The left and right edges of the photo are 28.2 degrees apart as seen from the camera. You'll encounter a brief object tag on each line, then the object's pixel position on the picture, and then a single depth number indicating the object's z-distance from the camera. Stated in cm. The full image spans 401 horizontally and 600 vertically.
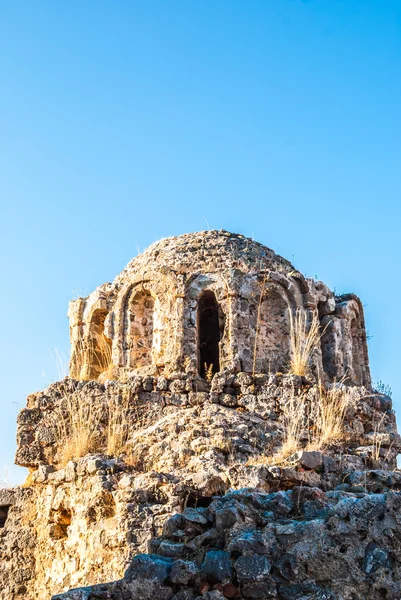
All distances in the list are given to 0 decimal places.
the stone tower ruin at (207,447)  604
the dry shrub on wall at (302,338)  1201
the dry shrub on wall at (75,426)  1080
